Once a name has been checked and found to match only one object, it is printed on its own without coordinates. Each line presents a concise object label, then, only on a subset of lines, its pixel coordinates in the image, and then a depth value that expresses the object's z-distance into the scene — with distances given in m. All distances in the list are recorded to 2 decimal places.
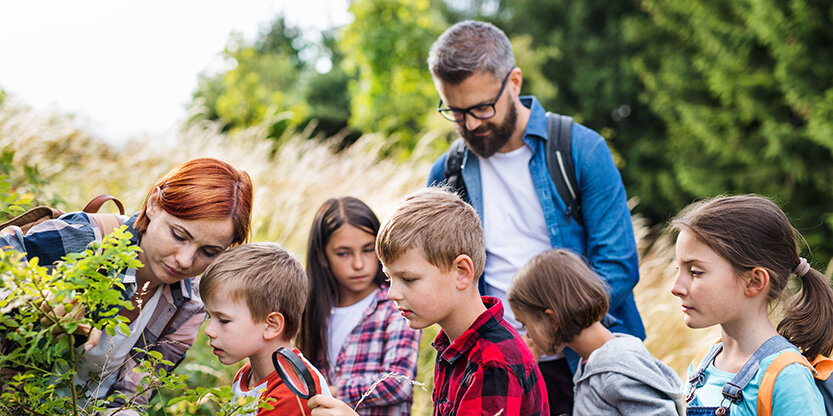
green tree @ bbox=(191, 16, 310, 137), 14.67
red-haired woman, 2.26
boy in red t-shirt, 2.31
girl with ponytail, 2.32
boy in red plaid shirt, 2.02
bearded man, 3.02
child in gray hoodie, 2.45
